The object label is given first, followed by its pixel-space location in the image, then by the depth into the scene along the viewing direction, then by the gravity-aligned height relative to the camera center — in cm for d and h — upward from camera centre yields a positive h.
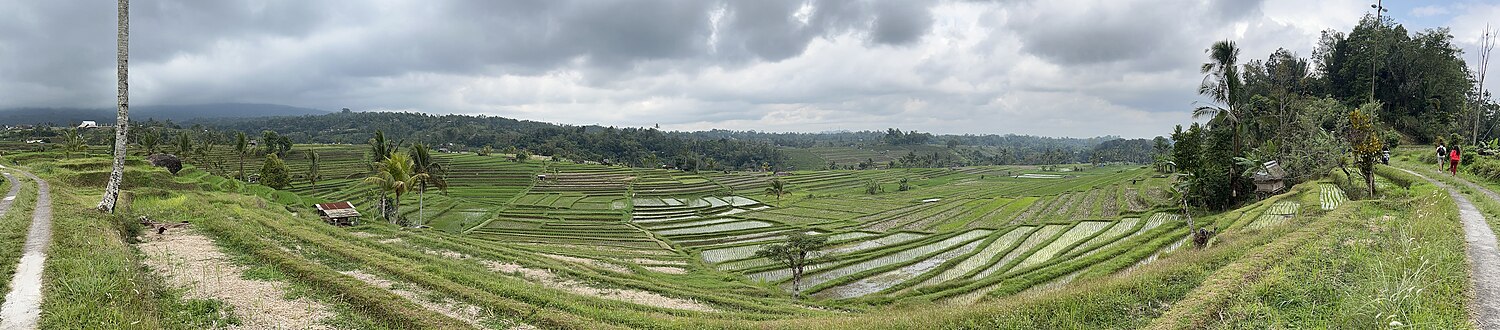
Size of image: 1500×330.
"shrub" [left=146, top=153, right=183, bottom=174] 3597 -273
